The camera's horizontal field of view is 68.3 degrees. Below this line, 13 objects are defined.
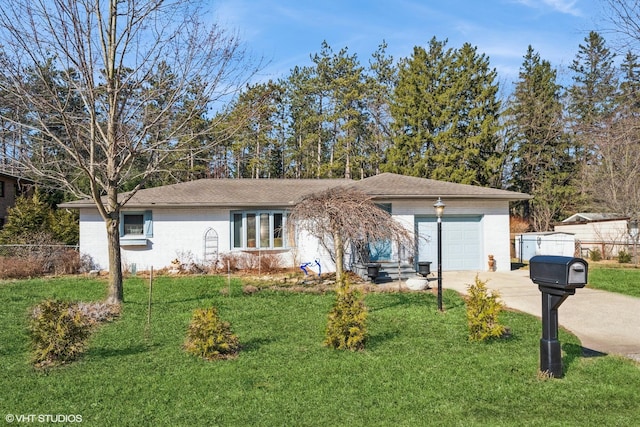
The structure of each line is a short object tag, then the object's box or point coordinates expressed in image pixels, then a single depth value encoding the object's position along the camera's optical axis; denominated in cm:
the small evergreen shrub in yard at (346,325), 634
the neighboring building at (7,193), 2453
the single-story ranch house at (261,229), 1526
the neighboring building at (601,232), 2103
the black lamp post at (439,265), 889
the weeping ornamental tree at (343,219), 1065
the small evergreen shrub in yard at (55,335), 569
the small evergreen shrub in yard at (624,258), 1872
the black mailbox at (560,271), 486
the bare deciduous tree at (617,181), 2138
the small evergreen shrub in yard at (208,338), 596
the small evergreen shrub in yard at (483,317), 666
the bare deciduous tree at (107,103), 863
